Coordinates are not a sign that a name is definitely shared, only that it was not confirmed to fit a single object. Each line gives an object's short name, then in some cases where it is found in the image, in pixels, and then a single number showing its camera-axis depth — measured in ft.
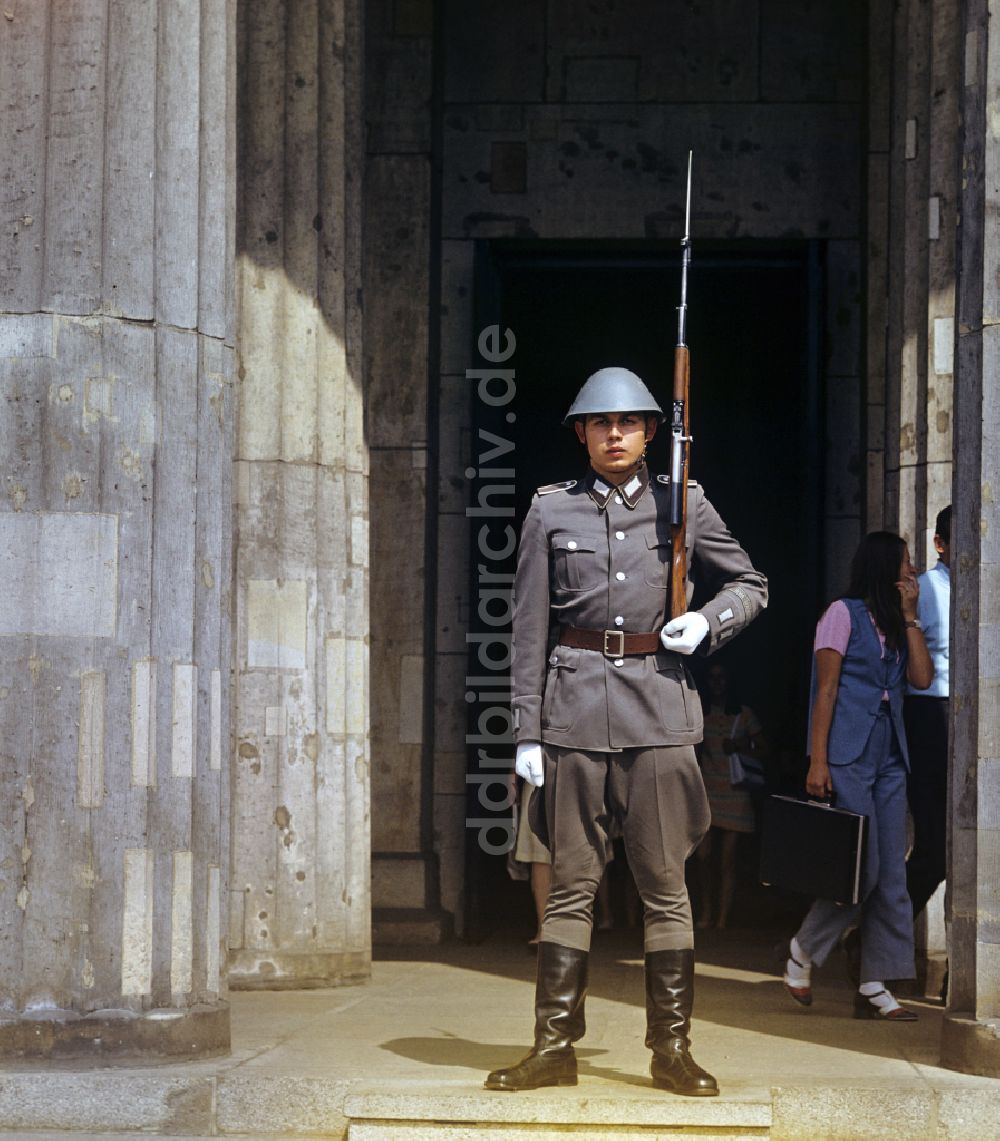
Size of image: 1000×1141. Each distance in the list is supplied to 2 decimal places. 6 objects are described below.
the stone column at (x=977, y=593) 21.43
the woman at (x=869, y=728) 27.40
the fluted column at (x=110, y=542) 21.38
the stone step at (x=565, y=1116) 19.49
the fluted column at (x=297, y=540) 29.81
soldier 20.54
